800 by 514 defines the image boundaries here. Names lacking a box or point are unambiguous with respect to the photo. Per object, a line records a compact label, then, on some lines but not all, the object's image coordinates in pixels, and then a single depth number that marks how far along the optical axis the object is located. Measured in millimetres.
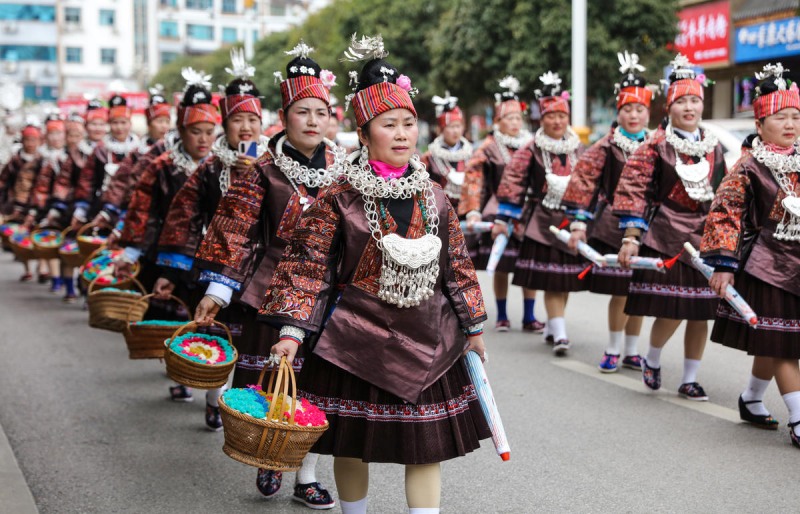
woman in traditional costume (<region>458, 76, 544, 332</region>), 10336
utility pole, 18047
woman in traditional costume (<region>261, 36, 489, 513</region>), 4012
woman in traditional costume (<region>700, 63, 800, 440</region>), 5863
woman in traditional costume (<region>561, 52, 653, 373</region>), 8195
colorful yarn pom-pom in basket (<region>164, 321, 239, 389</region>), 5133
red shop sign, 25656
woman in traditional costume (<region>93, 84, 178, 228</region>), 9797
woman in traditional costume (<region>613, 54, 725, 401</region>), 7004
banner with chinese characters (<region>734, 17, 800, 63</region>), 22484
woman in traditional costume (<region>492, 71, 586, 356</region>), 9102
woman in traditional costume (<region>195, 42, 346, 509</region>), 5258
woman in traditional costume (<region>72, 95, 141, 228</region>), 11602
